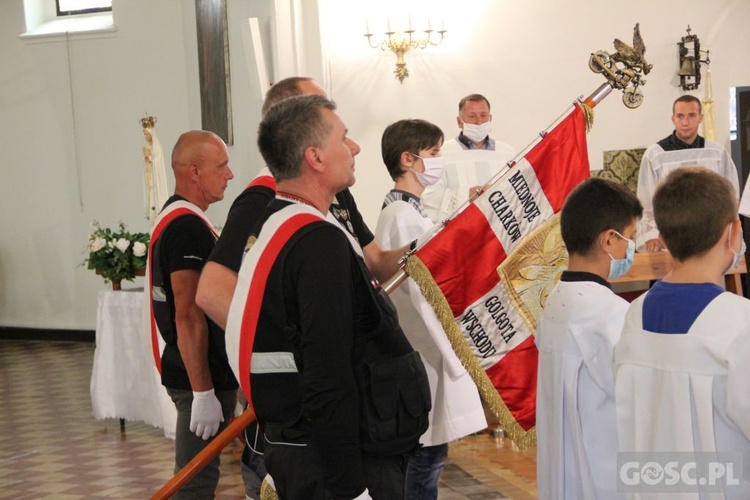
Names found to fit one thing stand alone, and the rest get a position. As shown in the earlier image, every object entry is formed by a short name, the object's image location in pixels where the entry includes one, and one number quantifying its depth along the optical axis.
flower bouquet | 7.45
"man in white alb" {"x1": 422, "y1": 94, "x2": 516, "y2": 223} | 8.28
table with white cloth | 7.05
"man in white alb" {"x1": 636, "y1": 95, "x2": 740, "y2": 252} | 8.84
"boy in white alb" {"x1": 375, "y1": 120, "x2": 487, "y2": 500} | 3.73
